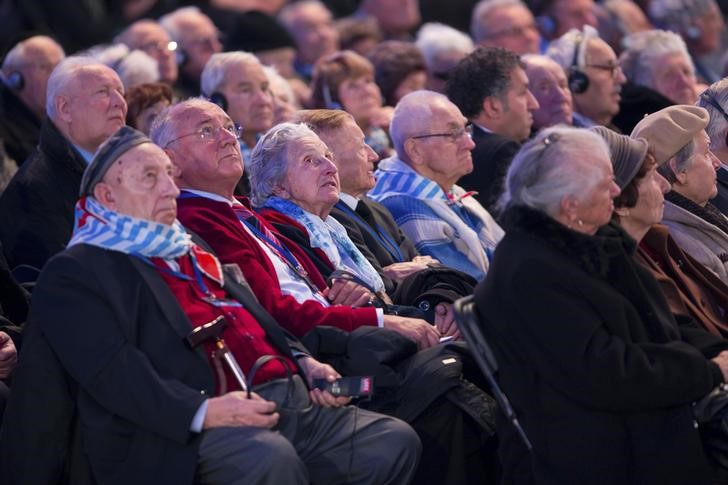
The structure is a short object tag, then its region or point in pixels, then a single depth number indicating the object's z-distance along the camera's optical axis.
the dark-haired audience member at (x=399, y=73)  16.70
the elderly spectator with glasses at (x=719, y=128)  11.55
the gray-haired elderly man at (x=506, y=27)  19.02
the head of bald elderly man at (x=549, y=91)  14.94
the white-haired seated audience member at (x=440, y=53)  17.91
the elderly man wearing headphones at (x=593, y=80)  15.68
